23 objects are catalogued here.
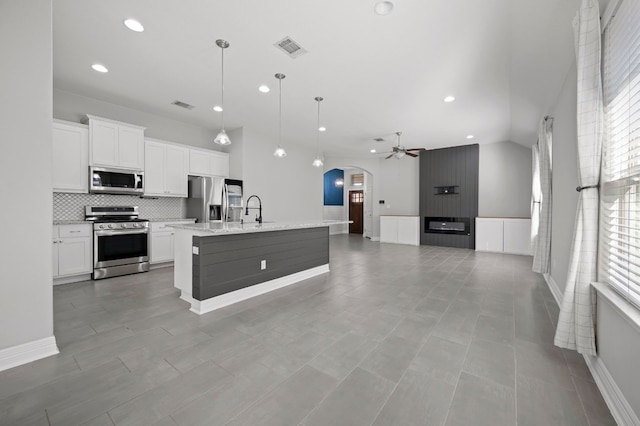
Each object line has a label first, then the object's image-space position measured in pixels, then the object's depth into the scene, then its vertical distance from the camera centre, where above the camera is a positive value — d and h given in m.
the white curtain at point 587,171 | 1.83 +0.31
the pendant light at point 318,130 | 4.53 +1.95
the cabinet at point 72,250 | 3.90 -0.67
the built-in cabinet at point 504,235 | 6.75 -0.61
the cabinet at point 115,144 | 4.29 +1.11
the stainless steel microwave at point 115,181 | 4.30 +0.46
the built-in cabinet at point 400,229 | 8.51 -0.63
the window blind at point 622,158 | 1.51 +0.37
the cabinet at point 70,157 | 3.97 +0.79
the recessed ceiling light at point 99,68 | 3.53 +1.93
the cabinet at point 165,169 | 4.96 +0.78
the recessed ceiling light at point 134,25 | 2.68 +1.93
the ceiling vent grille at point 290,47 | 2.97 +1.93
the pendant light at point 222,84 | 3.00 +1.92
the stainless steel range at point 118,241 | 4.27 -0.58
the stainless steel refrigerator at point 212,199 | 5.48 +0.20
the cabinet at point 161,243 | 4.91 -0.68
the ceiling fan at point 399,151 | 6.53 +1.52
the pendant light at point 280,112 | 3.75 +1.94
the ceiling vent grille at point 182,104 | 4.77 +1.95
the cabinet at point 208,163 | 5.62 +1.05
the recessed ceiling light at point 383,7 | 2.37 +1.90
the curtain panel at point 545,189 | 4.17 +0.38
